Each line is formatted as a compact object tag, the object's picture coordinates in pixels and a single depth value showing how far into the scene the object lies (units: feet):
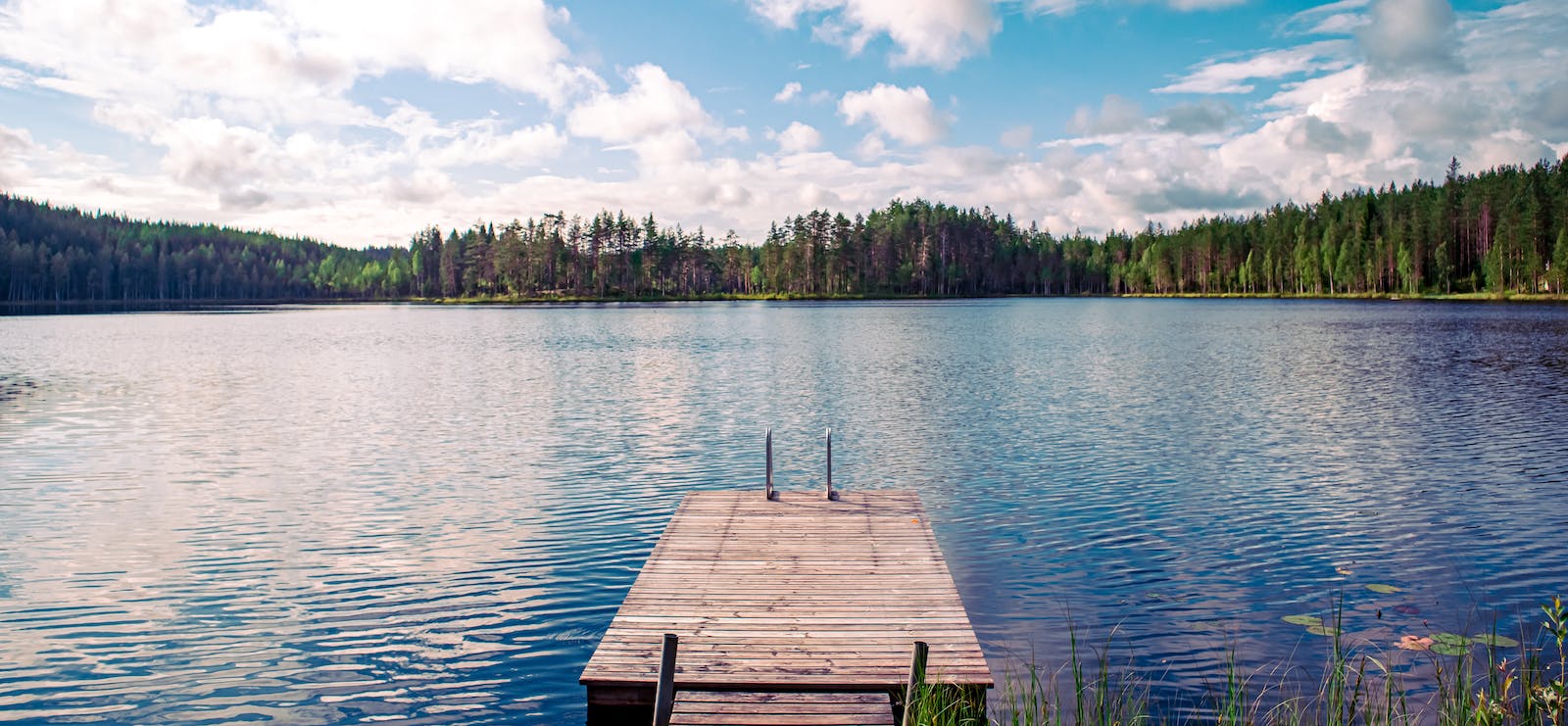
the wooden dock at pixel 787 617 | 27.32
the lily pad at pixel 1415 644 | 37.11
